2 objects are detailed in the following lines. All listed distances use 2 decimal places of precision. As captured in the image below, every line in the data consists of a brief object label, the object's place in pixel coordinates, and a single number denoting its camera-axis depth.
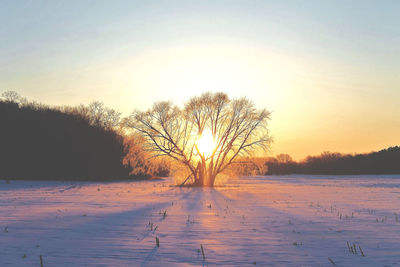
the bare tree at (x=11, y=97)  54.85
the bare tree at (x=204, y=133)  31.48
